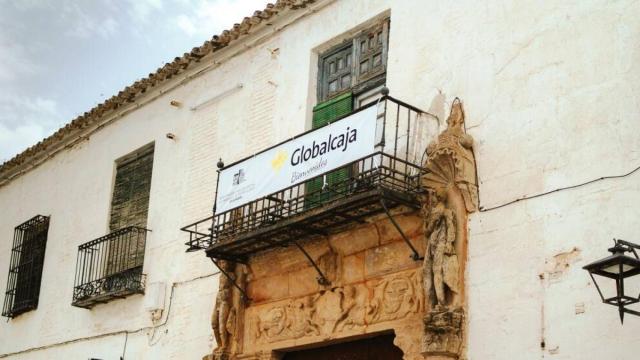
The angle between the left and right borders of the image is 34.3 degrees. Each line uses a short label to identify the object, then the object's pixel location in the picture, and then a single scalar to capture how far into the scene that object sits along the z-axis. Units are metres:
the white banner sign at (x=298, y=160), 9.23
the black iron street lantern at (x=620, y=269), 6.55
